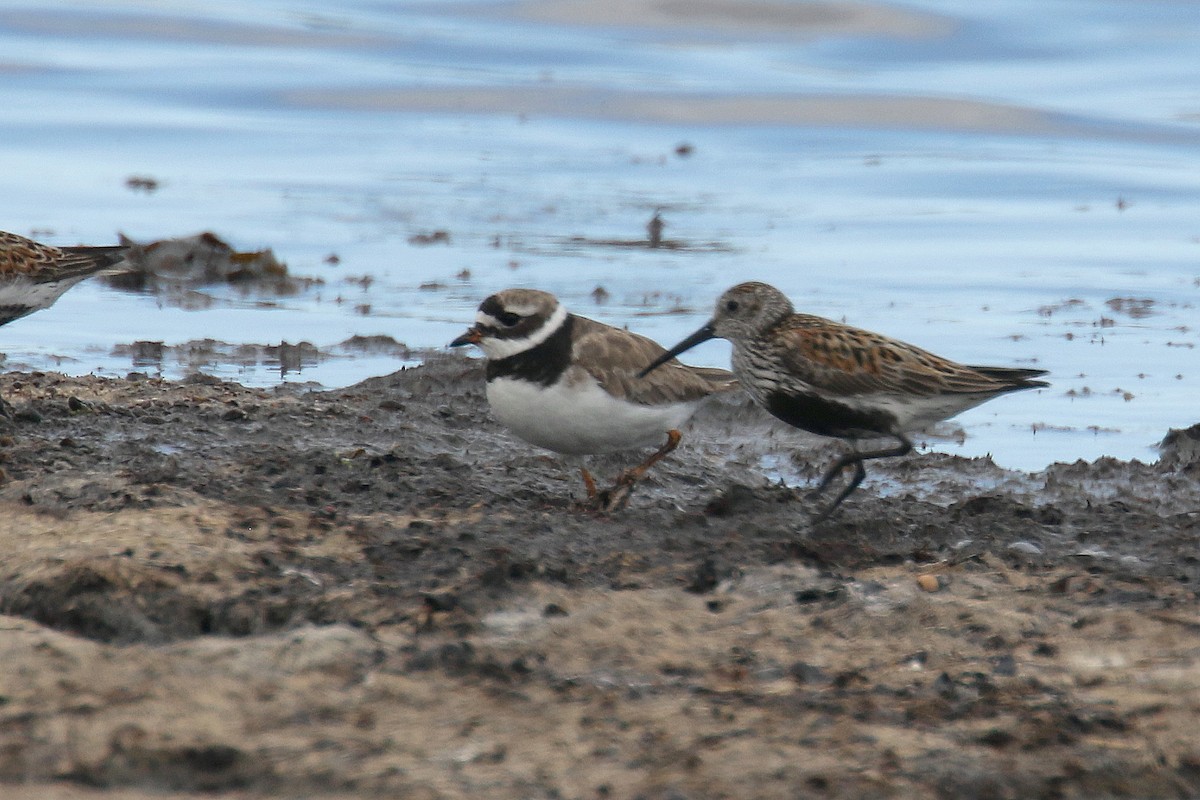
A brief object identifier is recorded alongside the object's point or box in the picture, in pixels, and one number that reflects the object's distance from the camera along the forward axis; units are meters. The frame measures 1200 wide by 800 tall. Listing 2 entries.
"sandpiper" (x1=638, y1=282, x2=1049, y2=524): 13.27
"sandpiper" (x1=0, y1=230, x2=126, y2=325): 16.09
